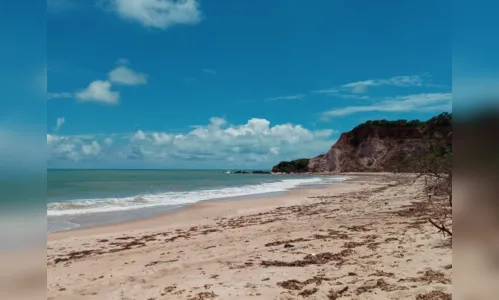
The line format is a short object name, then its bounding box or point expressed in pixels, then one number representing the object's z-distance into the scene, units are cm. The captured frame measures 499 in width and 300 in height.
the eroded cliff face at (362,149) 7844
